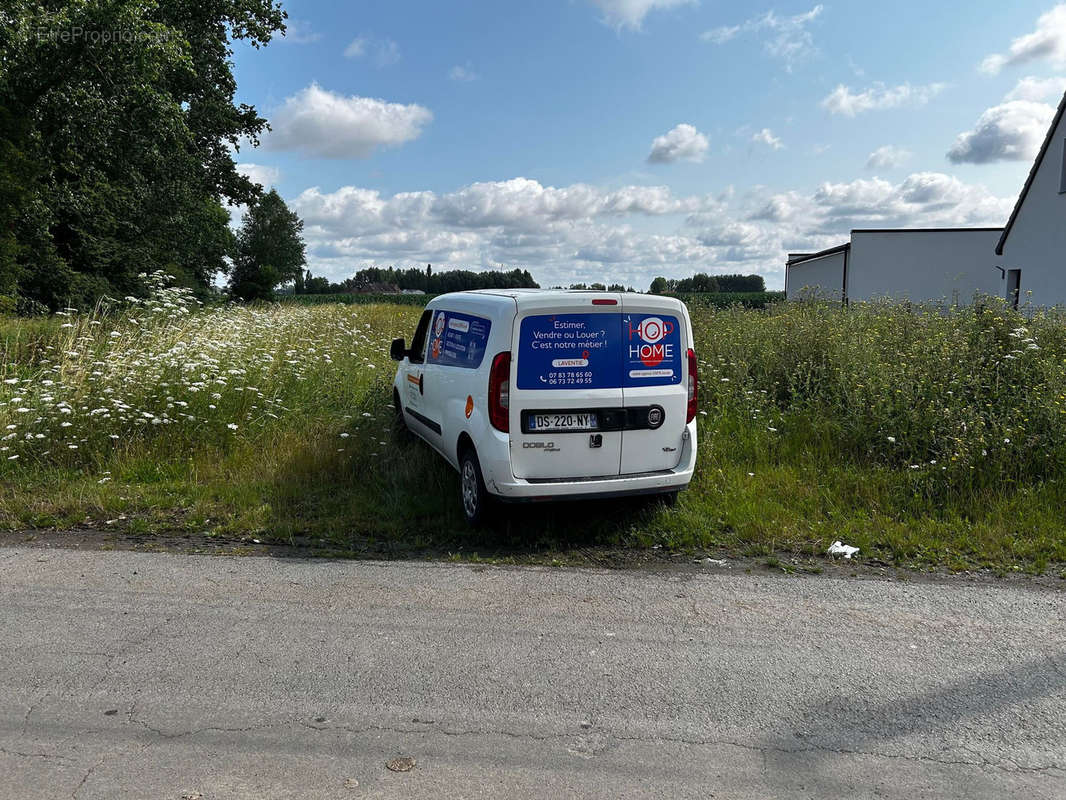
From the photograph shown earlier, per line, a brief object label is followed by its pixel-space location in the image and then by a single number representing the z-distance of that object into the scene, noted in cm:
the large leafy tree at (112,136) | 1520
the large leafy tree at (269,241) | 9012
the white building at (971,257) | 2111
